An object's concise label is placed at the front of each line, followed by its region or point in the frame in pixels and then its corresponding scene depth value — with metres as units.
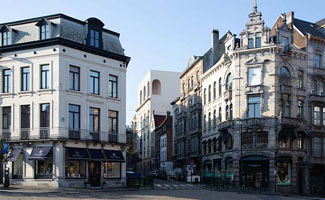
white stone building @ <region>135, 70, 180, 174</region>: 102.12
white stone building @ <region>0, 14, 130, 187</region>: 35.34
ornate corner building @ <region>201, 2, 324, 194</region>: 47.53
